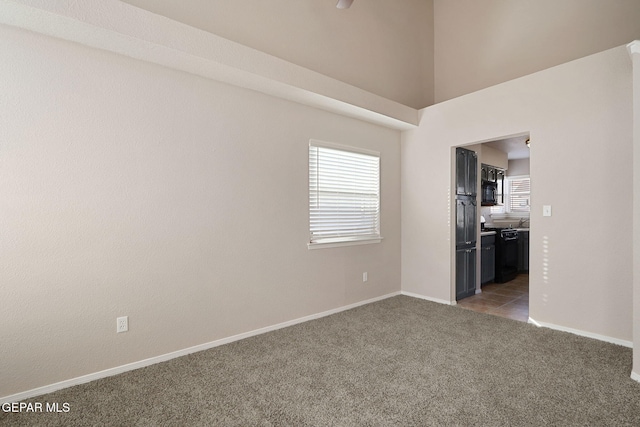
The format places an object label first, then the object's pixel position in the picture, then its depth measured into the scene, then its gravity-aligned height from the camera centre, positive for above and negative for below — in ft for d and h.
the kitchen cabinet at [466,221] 14.93 -0.70
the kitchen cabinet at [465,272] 15.14 -3.21
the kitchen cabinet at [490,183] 20.99 +1.60
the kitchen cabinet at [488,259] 17.30 -2.92
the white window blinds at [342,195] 12.63 +0.53
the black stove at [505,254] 18.60 -2.83
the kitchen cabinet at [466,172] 14.85 +1.66
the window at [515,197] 25.45 +0.73
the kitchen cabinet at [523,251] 21.02 -2.95
